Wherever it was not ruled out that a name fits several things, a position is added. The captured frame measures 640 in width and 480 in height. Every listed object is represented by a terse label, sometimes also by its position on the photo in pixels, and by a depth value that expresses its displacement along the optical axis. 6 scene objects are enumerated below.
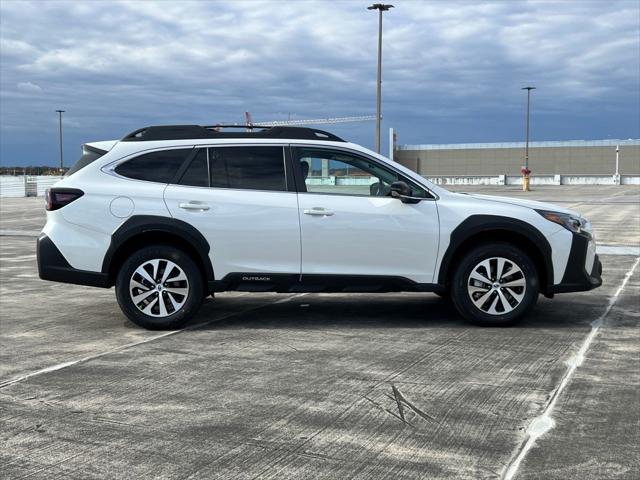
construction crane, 107.43
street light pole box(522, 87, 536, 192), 51.72
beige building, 95.25
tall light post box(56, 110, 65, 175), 66.25
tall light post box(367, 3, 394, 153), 27.80
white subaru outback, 6.98
